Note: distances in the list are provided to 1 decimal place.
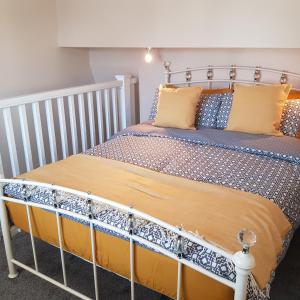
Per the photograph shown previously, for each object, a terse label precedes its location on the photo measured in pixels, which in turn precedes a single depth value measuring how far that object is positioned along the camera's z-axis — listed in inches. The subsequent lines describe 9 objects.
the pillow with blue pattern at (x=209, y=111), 104.7
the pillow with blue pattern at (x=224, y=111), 102.1
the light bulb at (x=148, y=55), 126.0
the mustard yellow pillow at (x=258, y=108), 92.1
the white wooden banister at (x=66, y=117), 97.8
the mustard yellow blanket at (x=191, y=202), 51.9
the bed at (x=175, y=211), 48.4
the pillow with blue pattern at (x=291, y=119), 93.2
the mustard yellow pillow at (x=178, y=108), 103.7
